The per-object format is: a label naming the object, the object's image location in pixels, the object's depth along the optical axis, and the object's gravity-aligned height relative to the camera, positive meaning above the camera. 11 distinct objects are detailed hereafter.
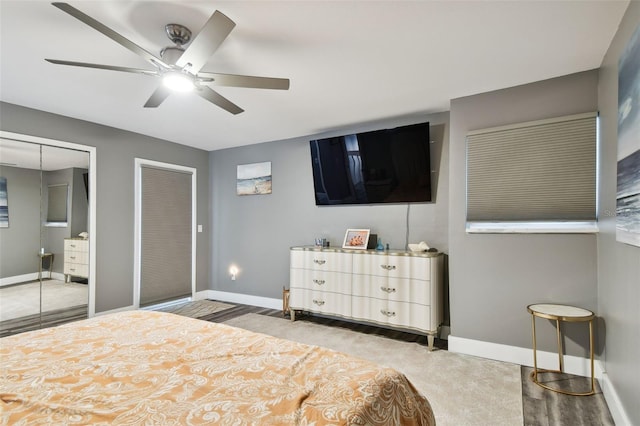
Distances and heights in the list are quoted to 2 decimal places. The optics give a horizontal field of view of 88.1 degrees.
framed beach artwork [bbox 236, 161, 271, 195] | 5.12 +0.57
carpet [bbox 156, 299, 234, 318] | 4.65 -1.40
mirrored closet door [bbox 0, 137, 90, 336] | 3.43 -0.24
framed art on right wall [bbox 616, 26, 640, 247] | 1.73 +0.40
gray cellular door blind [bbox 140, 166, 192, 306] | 4.72 -0.33
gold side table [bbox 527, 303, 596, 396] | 2.46 -0.76
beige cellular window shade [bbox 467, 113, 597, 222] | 2.73 +0.40
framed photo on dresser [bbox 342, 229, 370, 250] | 4.06 -0.30
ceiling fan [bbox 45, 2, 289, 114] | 1.77 +0.94
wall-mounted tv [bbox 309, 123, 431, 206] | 3.72 +0.59
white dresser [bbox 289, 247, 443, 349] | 3.36 -0.80
